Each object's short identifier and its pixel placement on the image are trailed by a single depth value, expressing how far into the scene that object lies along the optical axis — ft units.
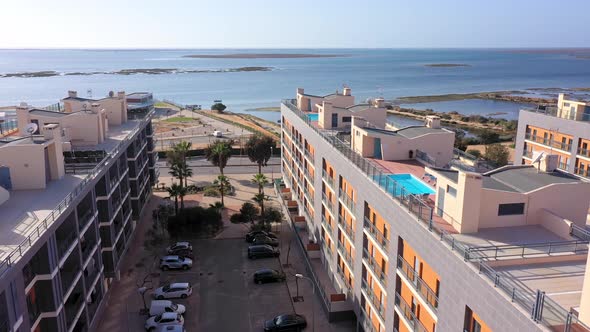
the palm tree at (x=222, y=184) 166.71
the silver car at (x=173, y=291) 112.57
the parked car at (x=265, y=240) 141.90
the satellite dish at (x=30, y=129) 98.44
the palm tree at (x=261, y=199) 153.38
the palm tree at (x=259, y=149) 190.90
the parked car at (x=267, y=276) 121.08
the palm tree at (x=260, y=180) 163.02
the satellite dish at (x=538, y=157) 73.26
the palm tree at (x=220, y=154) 179.73
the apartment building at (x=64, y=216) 68.69
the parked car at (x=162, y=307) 104.01
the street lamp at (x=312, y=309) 99.70
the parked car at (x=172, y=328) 96.43
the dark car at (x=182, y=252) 133.59
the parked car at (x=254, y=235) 145.59
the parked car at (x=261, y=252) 134.72
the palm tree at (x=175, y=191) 151.43
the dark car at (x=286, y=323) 99.71
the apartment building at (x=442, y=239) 49.70
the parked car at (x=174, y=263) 127.75
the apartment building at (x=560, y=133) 131.03
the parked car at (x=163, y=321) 99.50
